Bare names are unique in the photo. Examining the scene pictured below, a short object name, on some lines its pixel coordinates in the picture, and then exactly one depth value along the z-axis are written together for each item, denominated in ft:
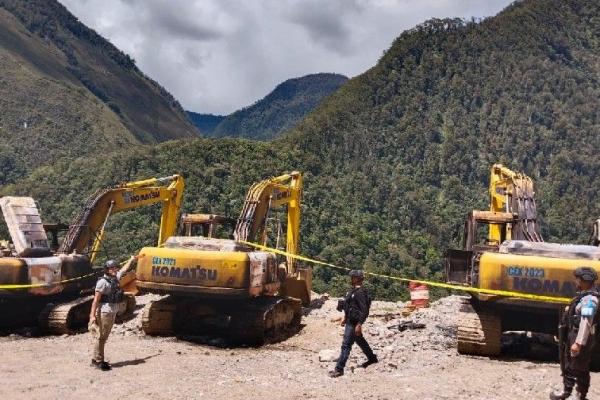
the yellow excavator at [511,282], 33.55
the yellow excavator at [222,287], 40.16
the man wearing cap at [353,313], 31.22
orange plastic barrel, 55.77
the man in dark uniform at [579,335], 23.41
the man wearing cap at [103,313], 33.50
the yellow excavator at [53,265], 43.45
